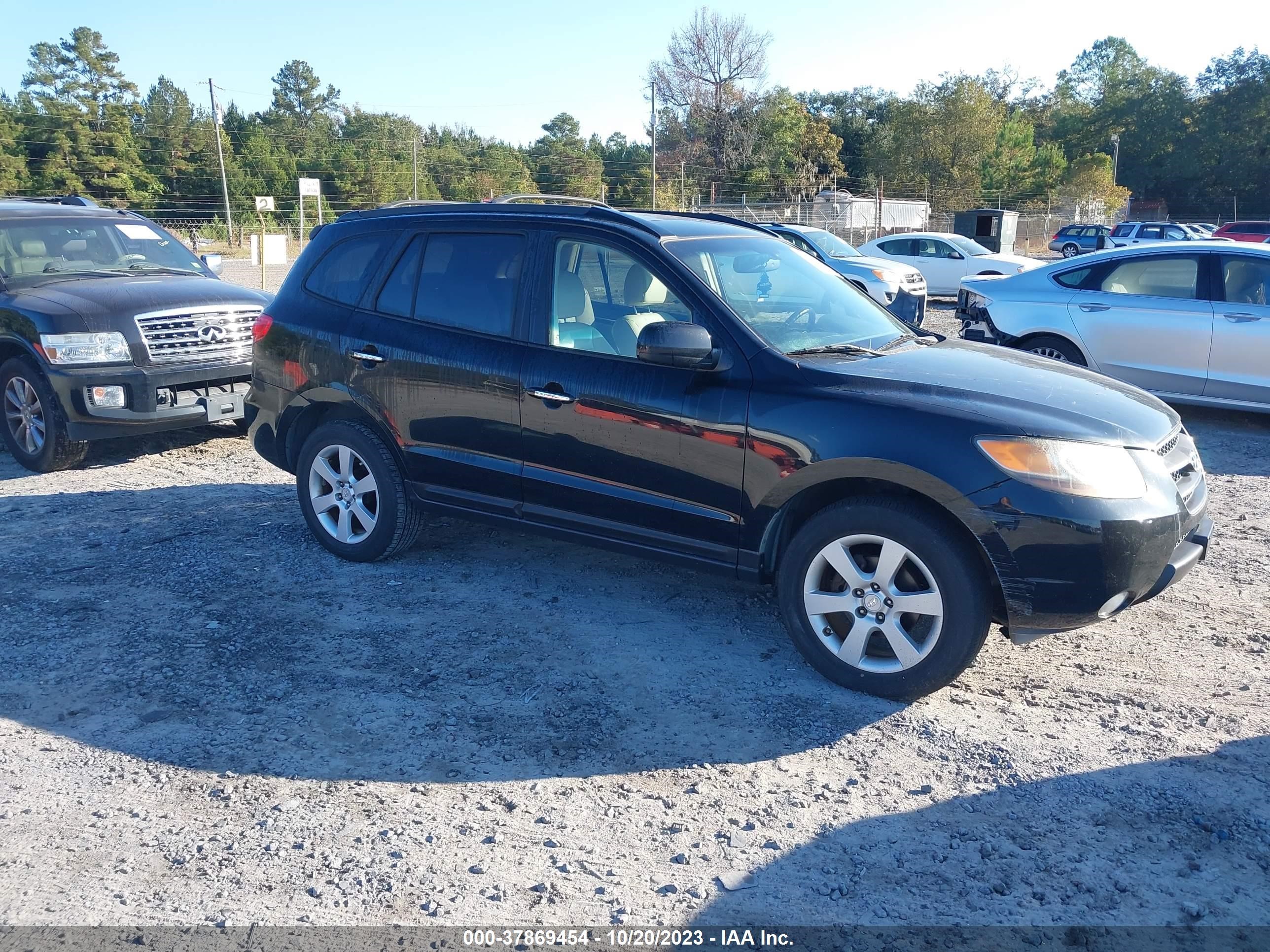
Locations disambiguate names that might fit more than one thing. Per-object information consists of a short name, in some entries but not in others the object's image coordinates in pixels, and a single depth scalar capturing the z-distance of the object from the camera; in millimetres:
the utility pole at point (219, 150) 38616
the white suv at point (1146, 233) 34406
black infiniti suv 7414
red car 32594
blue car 39062
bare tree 60969
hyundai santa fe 3766
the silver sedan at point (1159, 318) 8516
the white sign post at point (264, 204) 21453
